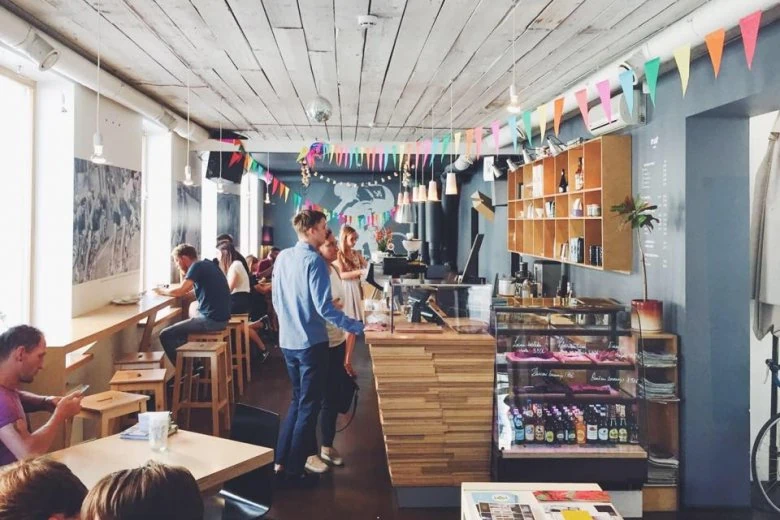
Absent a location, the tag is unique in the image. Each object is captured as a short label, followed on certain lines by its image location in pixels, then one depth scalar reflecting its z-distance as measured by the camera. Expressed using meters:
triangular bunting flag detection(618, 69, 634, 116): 3.88
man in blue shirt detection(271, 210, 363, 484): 3.87
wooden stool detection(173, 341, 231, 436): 4.89
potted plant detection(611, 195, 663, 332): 3.93
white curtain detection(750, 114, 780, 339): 3.88
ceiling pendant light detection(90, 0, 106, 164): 4.22
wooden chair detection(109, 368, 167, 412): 4.13
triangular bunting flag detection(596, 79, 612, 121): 4.09
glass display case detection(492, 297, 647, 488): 3.61
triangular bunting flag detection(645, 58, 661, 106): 3.38
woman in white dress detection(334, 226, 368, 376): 5.14
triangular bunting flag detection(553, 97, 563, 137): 4.62
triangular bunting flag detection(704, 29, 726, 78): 2.92
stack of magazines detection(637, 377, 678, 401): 3.89
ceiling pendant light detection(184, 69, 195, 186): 6.55
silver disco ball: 5.82
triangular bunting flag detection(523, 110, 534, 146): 4.87
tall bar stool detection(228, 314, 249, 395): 6.45
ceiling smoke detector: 3.73
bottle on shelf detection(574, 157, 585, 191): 5.33
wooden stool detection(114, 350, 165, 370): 4.84
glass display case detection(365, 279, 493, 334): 3.82
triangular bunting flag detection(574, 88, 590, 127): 4.27
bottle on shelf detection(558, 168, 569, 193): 5.98
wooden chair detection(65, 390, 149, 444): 3.34
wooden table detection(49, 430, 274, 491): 2.23
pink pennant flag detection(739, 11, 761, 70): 2.68
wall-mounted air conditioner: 4.42
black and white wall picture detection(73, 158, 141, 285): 5.15
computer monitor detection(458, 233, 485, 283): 5.28
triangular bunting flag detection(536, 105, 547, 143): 4.82
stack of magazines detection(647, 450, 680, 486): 3.85
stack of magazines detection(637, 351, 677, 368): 3.92
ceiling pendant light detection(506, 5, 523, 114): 3.43
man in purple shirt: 2.38
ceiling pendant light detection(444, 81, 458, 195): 7.78
